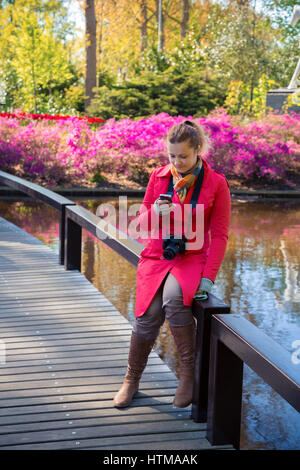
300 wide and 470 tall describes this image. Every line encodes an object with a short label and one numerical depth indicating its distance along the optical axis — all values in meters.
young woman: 2.95
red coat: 2.97
